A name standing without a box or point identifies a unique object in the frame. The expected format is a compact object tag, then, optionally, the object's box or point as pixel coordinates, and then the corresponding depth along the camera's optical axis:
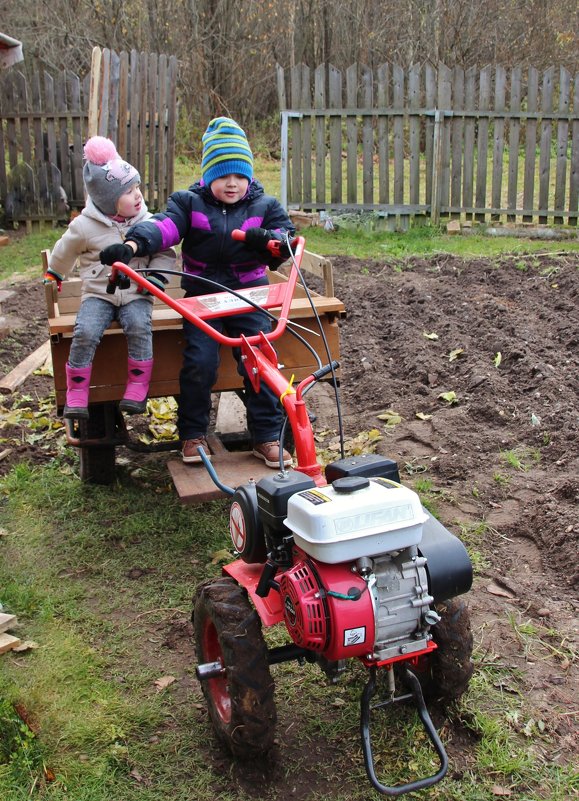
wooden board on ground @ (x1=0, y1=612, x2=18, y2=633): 3.48
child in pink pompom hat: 4.13
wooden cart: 4.20
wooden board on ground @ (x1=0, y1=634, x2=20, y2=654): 3.38
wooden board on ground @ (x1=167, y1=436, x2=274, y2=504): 3.83
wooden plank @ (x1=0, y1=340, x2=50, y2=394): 6.54
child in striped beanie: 4.24
